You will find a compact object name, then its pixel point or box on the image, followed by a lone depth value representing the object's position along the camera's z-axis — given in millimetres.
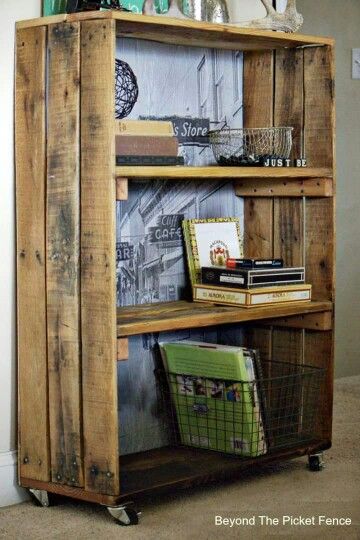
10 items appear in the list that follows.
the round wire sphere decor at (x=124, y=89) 2936
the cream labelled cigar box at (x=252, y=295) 2973
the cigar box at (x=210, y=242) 3146
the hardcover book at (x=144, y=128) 2709
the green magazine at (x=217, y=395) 2977
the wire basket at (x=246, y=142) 3051
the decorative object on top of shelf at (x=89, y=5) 2674
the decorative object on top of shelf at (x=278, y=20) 3018
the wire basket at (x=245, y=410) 3004
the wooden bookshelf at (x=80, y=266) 2588
